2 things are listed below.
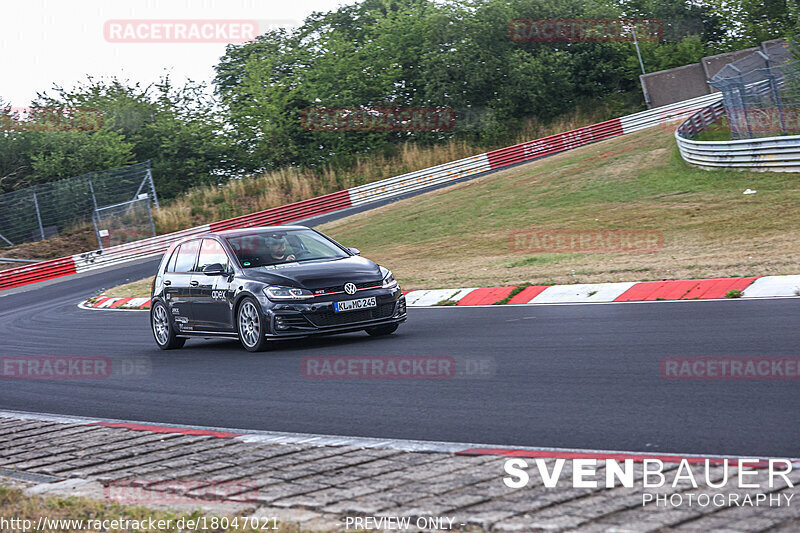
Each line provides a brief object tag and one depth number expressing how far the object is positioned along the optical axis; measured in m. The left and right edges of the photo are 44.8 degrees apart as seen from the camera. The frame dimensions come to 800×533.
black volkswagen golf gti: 11.43
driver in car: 12.41
